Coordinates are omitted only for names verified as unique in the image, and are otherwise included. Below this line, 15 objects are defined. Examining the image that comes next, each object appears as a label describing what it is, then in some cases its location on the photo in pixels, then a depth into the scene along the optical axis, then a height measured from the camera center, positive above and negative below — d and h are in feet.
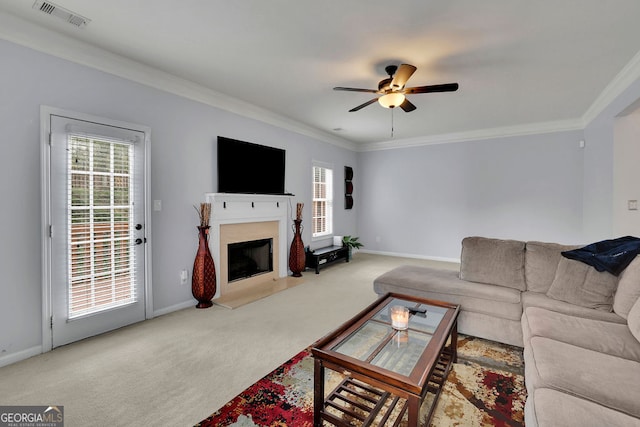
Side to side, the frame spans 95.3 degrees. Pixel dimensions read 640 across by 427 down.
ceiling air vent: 6.89 +4.89
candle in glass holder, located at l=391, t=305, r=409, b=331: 6.49 -2.45
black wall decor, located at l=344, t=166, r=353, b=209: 22.43 +1.89
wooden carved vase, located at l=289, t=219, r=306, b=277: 16.34 -2.46
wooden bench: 17.15 -2.79
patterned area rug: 5.56 -3.97
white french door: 8.20 -0.50
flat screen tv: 12.78 +2.05
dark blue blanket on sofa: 7.10 -1.13
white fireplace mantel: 12.46 -0.12
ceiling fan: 8.71 +3.96
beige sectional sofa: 4.03 -2.51
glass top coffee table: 4.60 -2.71
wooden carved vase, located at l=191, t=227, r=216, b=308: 11.46 -2.57
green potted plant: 20.37 -2.27
